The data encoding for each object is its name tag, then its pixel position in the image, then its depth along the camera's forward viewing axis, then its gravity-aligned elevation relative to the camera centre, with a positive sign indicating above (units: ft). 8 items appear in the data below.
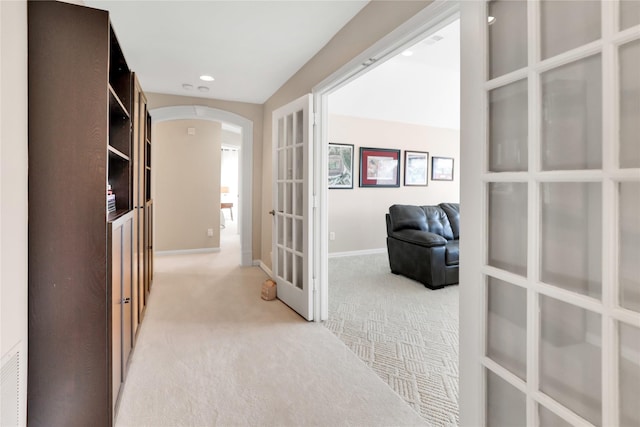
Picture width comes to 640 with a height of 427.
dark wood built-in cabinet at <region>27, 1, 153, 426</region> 4.31 -0.15
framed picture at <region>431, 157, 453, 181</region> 20.39 +2.92
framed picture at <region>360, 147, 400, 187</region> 18.21 +2.70
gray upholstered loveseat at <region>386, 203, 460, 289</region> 12.21 -1.23
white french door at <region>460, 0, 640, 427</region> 2.51 +0.00
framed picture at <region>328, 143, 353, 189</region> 17.37 +2.64
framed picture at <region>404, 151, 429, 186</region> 19.48 +2.84
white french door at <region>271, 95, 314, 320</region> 9.18 +0.21
